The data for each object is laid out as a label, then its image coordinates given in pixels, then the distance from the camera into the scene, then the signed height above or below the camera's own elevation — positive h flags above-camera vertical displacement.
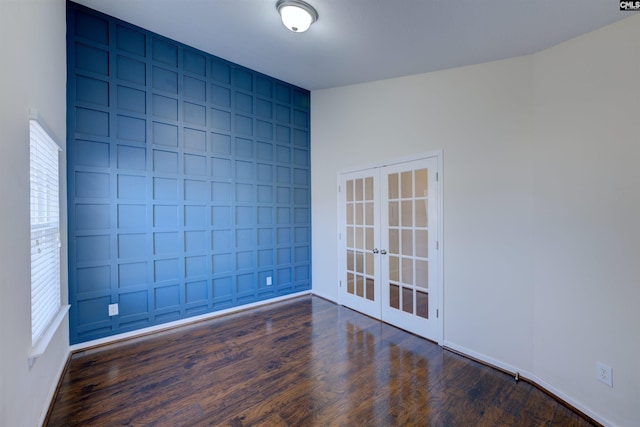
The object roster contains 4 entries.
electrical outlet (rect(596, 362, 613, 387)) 1.84 -1.09
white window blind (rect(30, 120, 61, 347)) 1.72 -0.11
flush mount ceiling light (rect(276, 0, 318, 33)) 2.26 +1.68
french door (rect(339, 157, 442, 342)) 3.01 -0.38
